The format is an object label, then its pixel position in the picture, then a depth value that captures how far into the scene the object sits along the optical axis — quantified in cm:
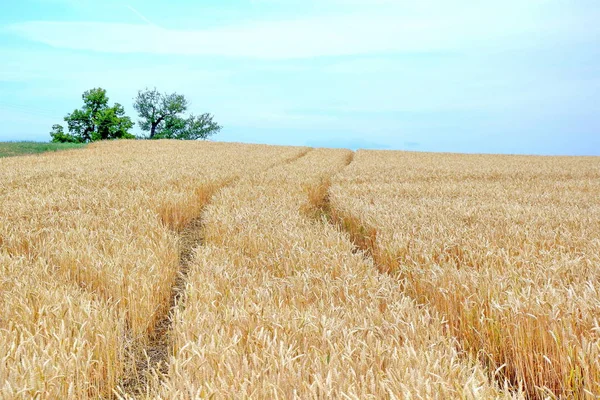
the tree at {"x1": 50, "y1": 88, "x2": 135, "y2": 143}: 5494
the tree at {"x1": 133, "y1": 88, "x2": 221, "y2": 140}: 6538
